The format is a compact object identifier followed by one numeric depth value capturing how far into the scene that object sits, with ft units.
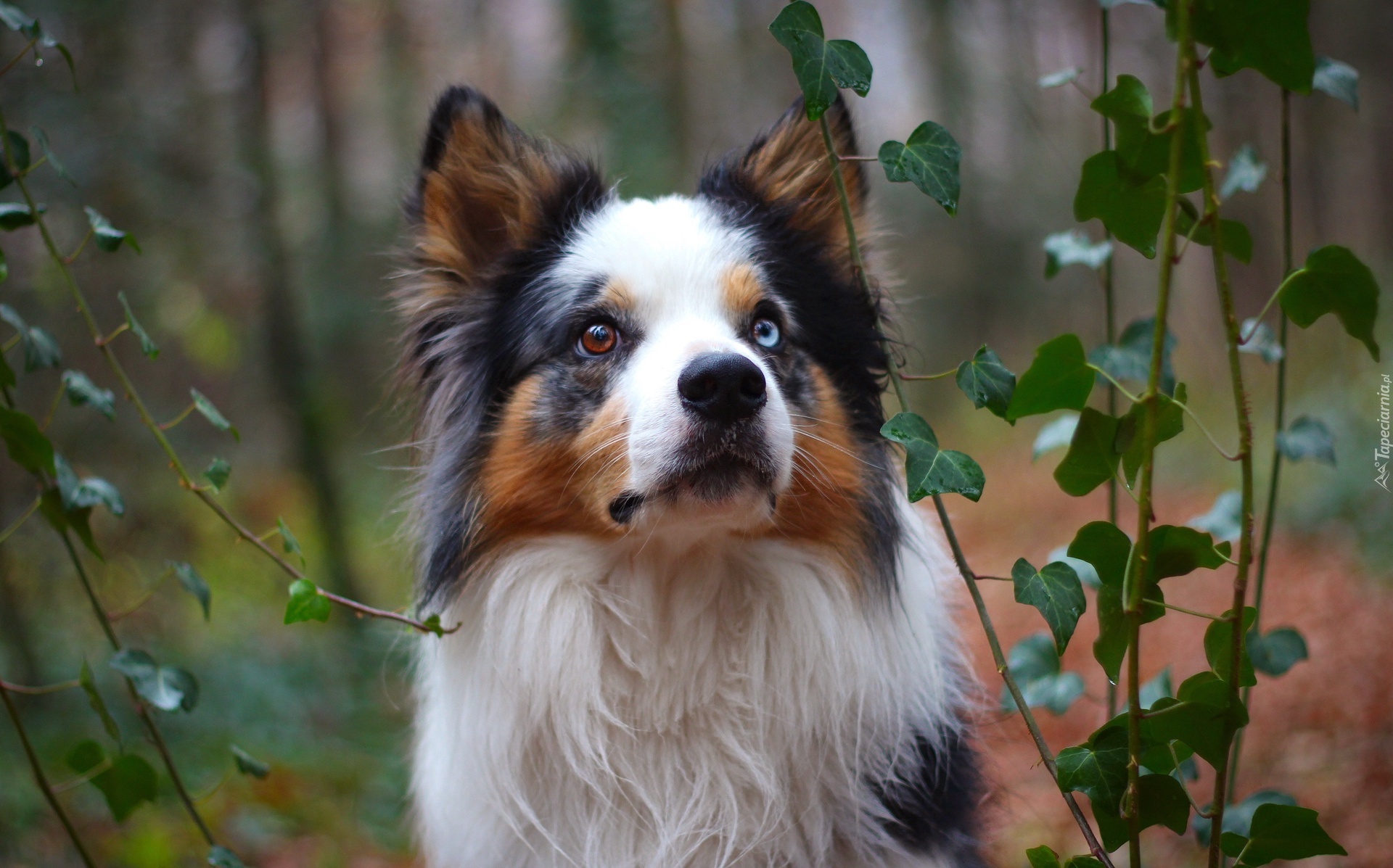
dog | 7.70
